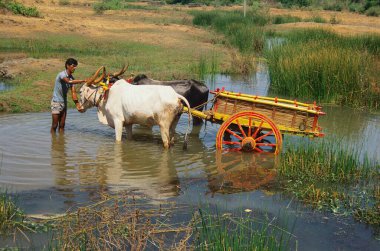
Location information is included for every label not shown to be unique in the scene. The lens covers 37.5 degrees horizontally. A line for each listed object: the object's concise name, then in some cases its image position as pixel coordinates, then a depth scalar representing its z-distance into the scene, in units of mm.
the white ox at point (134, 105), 8742
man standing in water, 9320
